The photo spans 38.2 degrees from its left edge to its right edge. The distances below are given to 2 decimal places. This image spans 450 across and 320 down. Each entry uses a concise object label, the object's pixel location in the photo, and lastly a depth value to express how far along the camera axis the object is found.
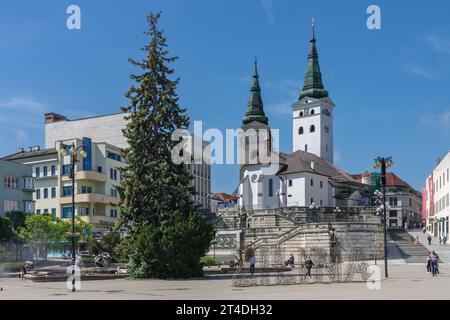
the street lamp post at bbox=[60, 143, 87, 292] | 33.46
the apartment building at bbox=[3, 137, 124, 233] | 88.31
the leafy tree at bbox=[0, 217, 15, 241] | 63.78
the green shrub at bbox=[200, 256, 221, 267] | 62.33
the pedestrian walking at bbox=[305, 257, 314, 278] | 38.17
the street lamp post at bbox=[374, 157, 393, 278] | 40.79
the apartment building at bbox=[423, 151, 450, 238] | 79.19
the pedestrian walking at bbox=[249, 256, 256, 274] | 42.16
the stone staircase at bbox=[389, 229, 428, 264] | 62.84
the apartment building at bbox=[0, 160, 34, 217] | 73.88
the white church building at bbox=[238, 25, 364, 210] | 100.38
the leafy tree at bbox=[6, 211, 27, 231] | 72.94
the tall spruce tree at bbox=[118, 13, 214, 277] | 40.09
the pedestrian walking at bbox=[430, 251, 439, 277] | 40.66
